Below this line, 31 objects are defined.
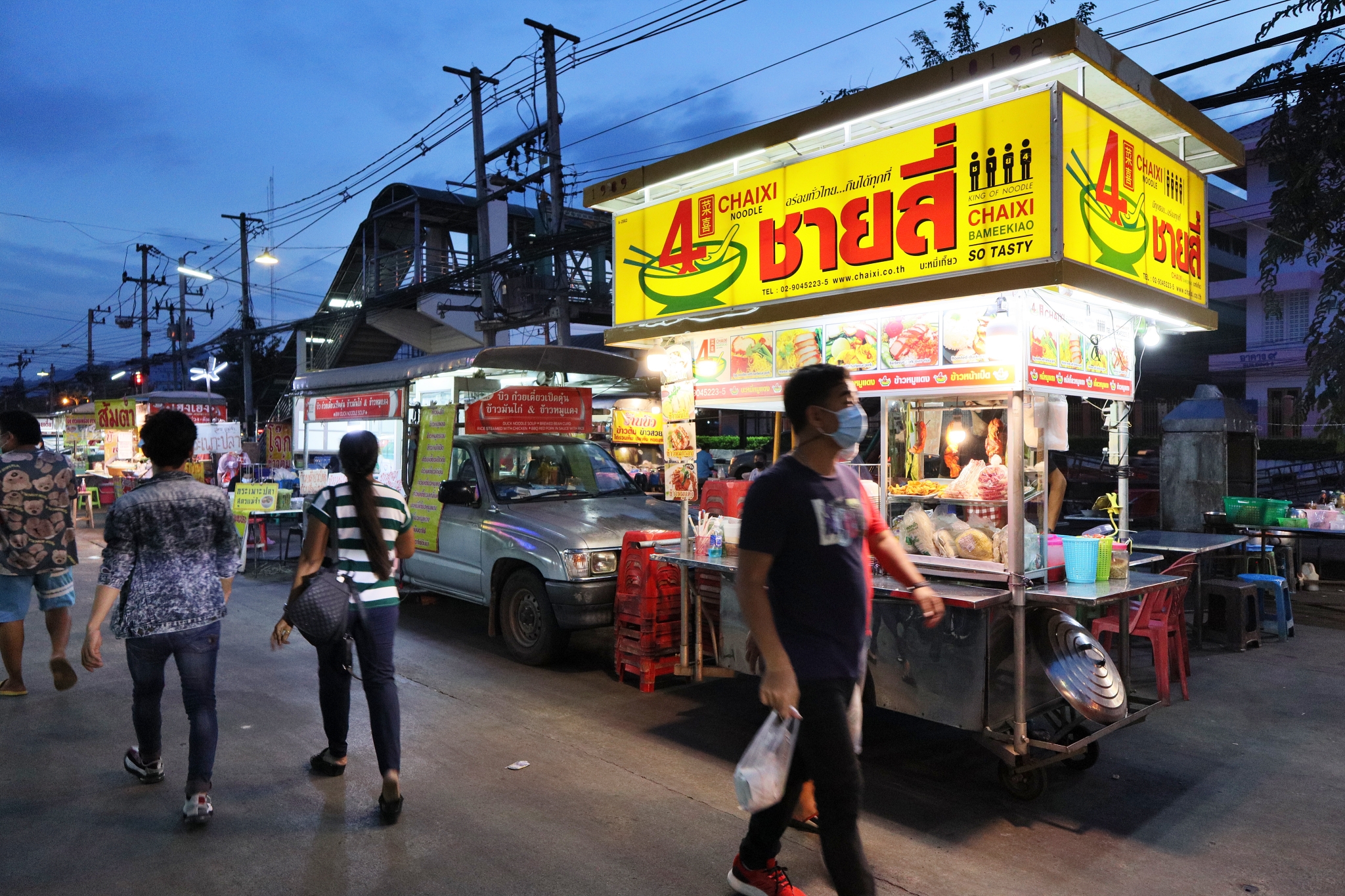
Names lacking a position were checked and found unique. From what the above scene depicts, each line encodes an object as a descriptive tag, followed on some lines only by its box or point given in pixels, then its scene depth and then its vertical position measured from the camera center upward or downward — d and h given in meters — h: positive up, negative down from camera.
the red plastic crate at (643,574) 6.36 -0.97
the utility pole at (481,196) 18.22 +5.37
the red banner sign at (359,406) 12.48 +0.61
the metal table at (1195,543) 7.46 -0.91
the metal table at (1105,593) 4.40 -0.80
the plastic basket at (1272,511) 9.02 -0.73
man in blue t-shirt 2.81 -0.50
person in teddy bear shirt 5.41 -0.54
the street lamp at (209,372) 28.81 +2.94
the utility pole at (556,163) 16.53 +5.45
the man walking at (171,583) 4.00 -0.64
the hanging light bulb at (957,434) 5.82 +0.06
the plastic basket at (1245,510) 9.11 -0.74
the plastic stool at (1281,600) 7.95 -1.48
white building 26.05 +3.63
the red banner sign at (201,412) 20.77 +0.85
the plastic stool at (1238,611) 7.69 -1.54
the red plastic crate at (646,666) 6.36 -1.67
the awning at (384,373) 10.66 +1.07
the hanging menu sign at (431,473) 8.31 -0.27
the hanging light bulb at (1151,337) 6.02 +0.76
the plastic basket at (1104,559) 4.84 -0.67
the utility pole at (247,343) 29.45 +3.55
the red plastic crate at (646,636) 6.36 -1.44
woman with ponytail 4.14 -0.56
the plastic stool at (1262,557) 8.99 -1.21
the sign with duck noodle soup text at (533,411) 8.93 +0.36
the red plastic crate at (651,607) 6.36 -1.22
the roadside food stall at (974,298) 4.37 +0.84
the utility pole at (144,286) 42.03 +8.28
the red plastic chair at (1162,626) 5.49 -1.25
